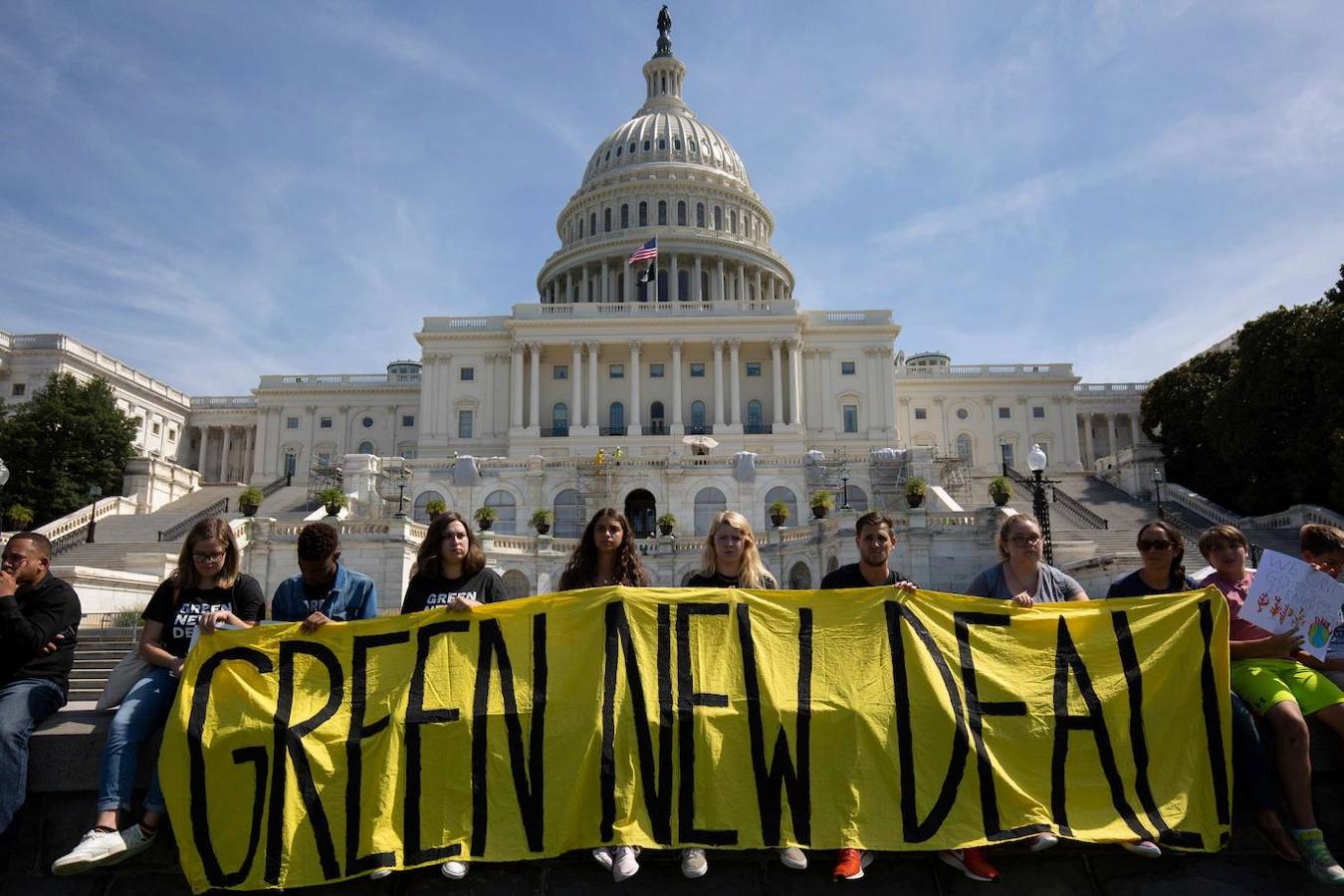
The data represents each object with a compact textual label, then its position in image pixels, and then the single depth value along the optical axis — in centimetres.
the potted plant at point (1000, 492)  3531
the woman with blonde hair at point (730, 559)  736
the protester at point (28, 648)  616
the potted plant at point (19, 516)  3469
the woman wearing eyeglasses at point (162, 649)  593
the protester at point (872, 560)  715
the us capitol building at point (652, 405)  4556
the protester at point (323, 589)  705
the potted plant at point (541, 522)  3965
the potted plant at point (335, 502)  3812
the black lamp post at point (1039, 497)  2492
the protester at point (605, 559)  738
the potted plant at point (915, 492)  3734
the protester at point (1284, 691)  607
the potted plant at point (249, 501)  4038
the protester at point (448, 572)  736
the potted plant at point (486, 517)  3891
